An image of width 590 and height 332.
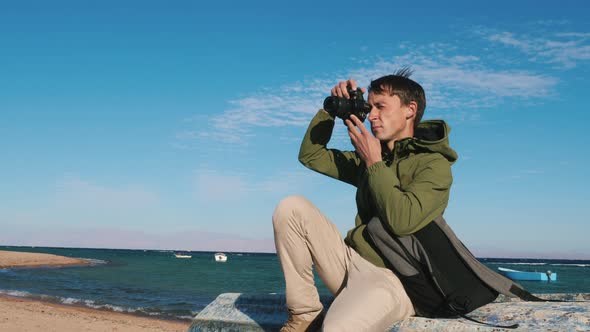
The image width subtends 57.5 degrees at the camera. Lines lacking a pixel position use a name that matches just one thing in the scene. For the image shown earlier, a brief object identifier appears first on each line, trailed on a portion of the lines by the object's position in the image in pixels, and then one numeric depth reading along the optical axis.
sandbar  45.50
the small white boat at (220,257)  80.19
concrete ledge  2.43
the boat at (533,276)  45.22
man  2.50
